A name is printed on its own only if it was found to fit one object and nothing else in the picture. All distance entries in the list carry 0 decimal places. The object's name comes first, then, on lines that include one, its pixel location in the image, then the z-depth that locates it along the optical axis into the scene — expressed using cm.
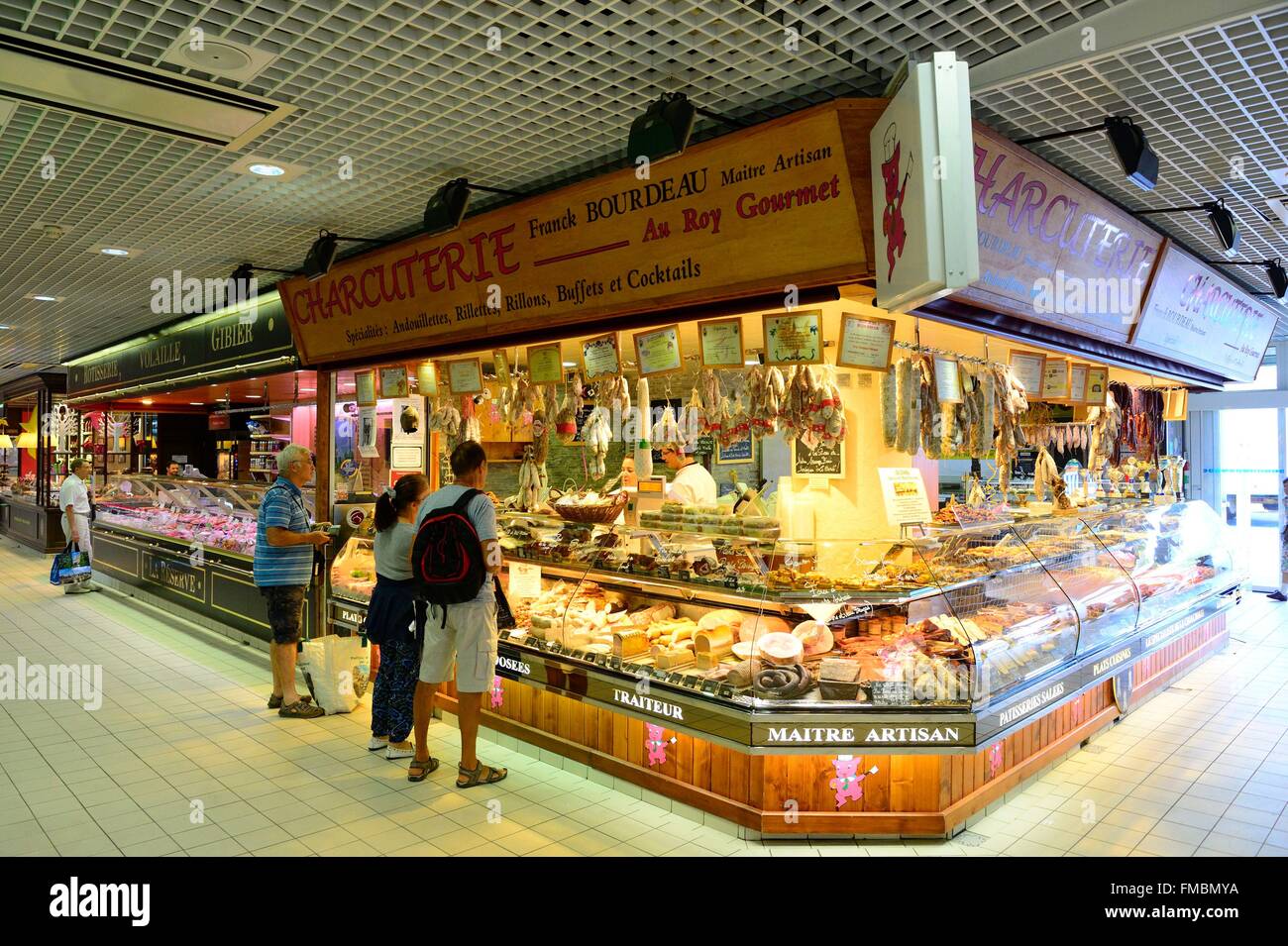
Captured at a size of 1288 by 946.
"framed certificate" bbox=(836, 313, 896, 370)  447
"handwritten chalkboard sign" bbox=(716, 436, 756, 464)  1077
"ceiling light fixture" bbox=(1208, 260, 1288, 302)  712
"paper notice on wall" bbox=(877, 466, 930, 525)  515
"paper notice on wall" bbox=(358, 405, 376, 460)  771
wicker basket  561
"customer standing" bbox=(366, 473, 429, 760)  495
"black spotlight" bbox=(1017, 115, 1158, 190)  404
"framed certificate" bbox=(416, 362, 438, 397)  694
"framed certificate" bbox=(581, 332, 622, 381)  529
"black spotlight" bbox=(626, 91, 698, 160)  378
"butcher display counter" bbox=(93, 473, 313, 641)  796
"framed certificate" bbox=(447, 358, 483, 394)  649
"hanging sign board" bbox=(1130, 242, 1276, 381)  646
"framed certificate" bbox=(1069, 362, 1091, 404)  729
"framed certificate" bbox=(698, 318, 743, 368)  458
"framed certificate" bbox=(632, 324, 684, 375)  489
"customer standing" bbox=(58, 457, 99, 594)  1109
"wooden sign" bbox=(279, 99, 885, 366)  359
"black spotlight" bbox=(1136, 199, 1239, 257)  553
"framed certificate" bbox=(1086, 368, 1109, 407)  757
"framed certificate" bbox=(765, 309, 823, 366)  437
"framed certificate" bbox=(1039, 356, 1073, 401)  687
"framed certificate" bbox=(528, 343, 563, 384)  564
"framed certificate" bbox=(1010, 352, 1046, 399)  642
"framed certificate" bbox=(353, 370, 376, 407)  722
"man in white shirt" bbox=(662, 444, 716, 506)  707
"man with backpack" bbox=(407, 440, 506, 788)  441
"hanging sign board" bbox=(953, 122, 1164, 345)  417
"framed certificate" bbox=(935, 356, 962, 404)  544
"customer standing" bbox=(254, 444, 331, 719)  586
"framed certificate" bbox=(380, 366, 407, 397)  705
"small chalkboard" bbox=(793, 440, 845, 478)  611
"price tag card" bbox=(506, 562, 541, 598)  542
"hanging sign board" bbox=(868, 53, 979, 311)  282
